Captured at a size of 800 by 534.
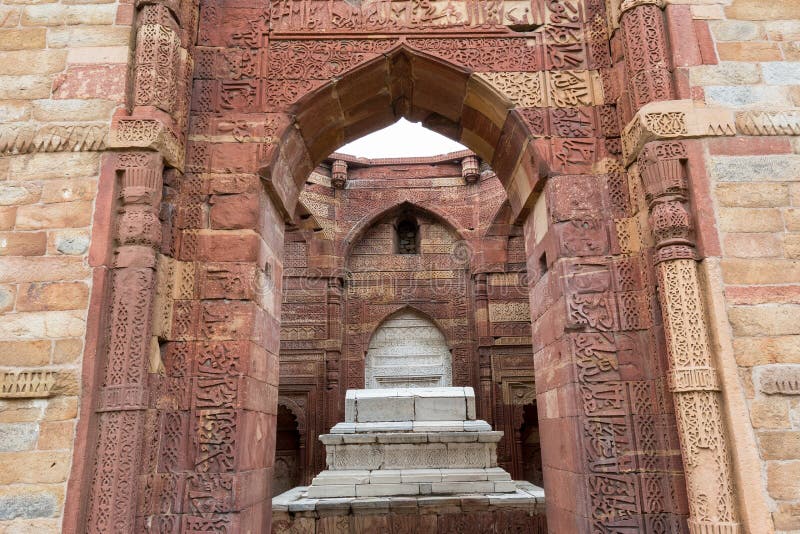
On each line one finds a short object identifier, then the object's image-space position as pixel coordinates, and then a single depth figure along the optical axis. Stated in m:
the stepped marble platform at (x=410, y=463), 5.81
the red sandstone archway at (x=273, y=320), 3.48
